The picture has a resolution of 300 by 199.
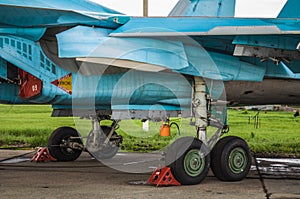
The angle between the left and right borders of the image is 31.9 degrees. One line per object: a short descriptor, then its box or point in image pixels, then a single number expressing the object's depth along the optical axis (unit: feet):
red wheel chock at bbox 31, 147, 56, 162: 38.37
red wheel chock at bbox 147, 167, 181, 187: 26.66
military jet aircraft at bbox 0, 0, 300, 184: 26.20
